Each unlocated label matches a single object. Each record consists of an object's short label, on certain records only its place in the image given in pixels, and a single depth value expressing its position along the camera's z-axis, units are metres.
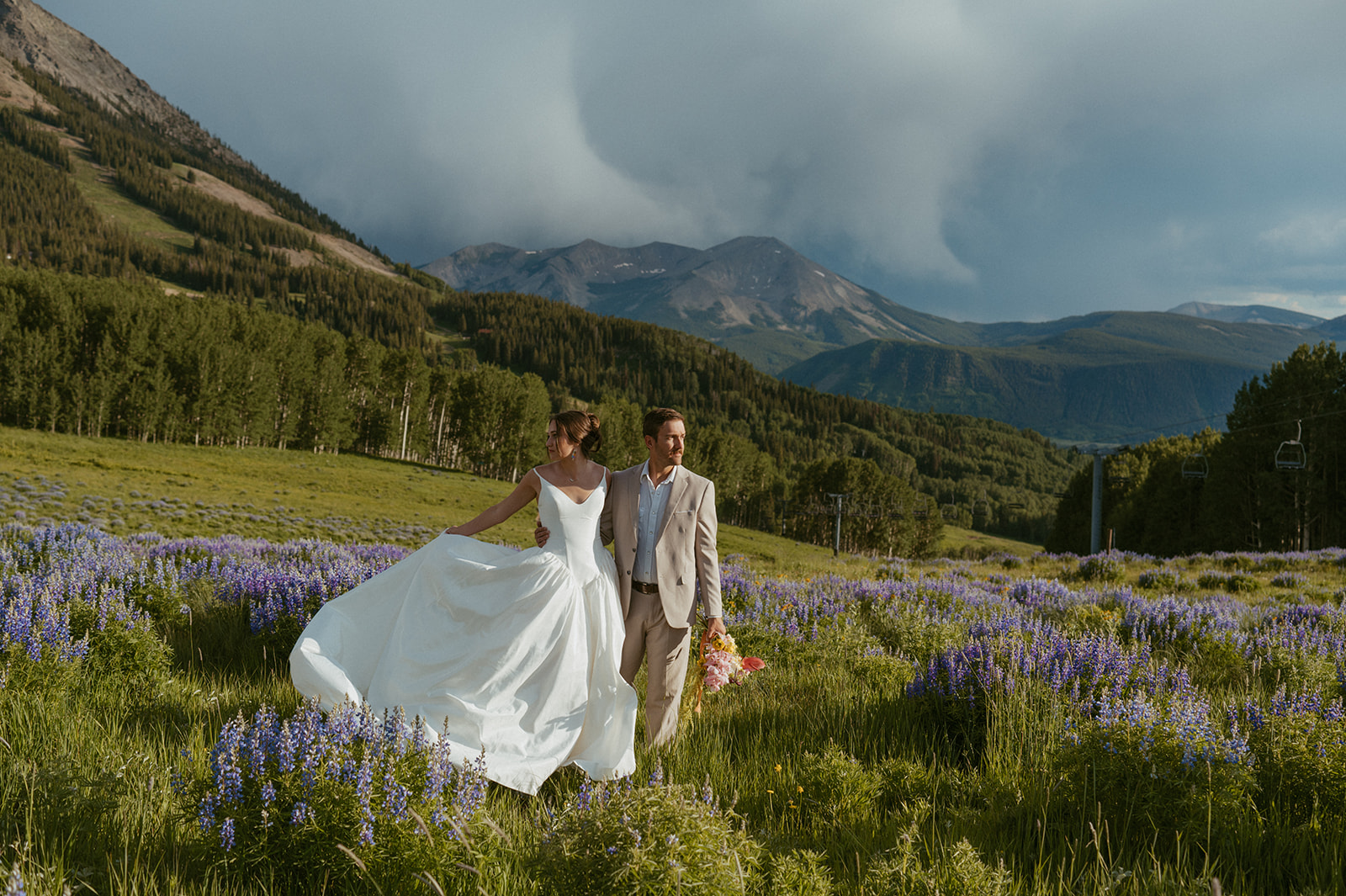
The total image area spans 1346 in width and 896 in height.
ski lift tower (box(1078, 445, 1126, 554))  34.69
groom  5.14
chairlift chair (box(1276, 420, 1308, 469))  35.25
